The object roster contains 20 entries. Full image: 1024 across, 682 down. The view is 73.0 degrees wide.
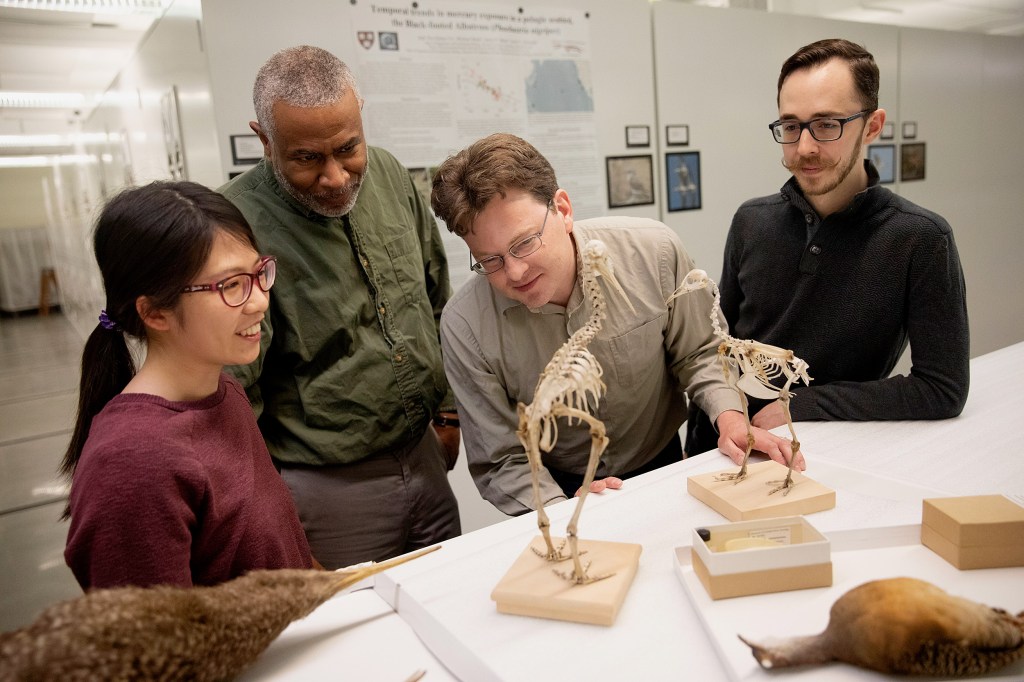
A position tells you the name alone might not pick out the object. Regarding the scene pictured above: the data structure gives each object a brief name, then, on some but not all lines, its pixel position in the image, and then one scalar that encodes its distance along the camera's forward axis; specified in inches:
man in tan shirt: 75.0
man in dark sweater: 87.9
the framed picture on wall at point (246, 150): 130.2
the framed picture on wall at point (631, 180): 185.3
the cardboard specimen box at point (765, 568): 51.9
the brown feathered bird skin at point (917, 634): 40.6
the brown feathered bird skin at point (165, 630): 34.1
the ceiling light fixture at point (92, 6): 186.7
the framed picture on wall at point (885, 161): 251.8
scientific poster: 147.6
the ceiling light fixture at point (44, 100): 187.8
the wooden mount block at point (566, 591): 51.3
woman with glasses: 51.3
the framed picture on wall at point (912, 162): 263.4
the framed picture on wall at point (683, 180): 197.5
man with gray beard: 81.5
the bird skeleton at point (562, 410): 54.1
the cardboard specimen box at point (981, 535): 53.2
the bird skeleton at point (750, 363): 69.9
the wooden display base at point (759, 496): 65.0
